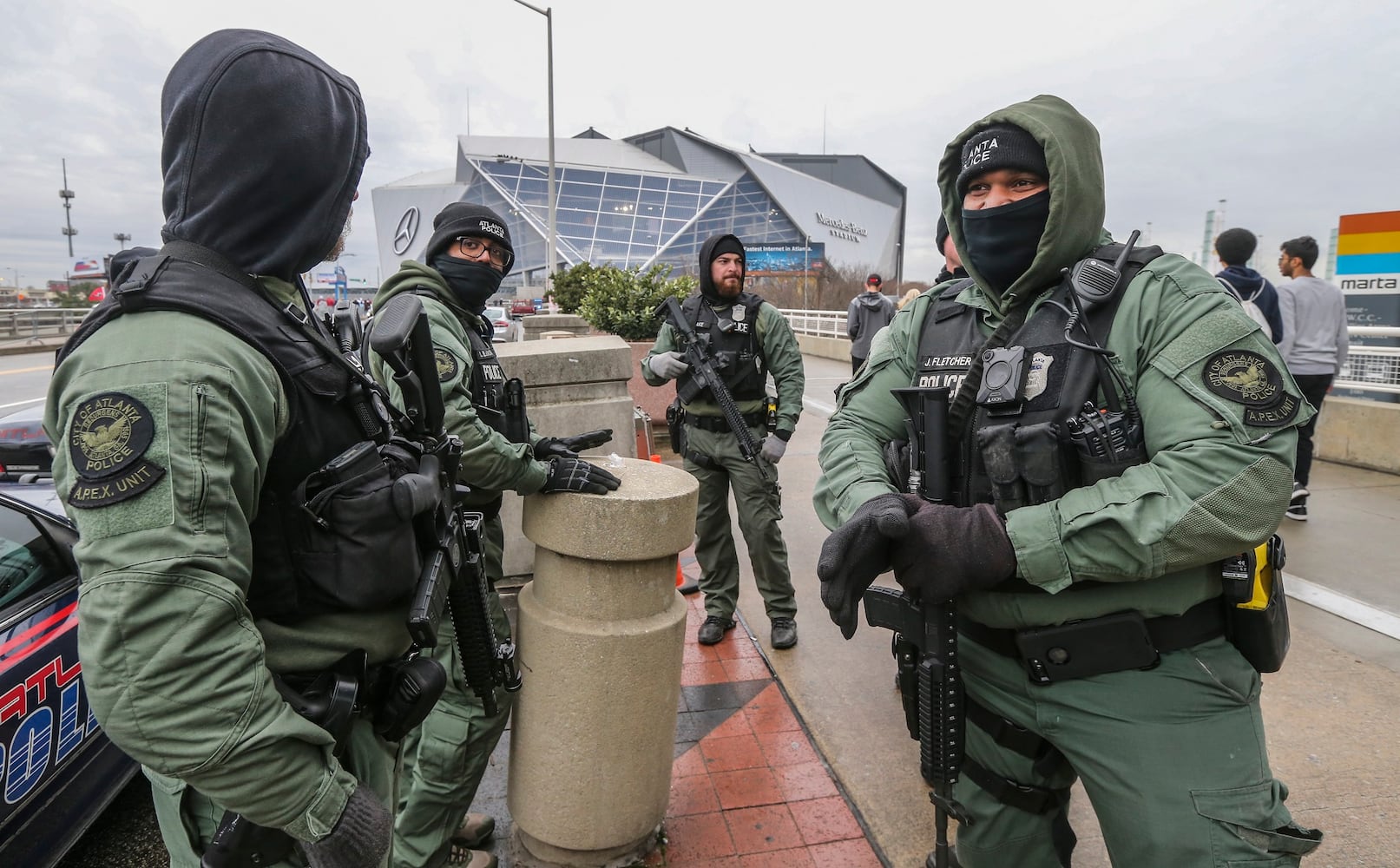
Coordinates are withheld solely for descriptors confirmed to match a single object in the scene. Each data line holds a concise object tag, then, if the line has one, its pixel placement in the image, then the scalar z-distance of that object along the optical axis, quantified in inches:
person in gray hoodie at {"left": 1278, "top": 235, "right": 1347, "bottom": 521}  210.8
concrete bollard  85.9
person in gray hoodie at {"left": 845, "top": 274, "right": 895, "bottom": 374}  367.9
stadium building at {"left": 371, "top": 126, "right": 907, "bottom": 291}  2329.0
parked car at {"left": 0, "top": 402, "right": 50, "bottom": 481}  181.0
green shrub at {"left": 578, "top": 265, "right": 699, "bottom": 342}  320.2
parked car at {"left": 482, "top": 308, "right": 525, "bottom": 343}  827.4
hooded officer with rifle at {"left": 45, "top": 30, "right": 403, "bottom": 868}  39.8
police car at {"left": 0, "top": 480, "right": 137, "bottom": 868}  83.4
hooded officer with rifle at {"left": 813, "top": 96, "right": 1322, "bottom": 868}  53.7
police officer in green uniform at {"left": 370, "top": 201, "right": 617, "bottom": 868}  90.0
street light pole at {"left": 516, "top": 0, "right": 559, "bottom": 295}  716.0
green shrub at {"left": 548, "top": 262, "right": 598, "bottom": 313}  466.9
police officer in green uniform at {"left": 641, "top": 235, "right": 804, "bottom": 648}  153.3
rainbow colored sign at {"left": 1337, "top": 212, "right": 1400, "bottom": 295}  302.2
